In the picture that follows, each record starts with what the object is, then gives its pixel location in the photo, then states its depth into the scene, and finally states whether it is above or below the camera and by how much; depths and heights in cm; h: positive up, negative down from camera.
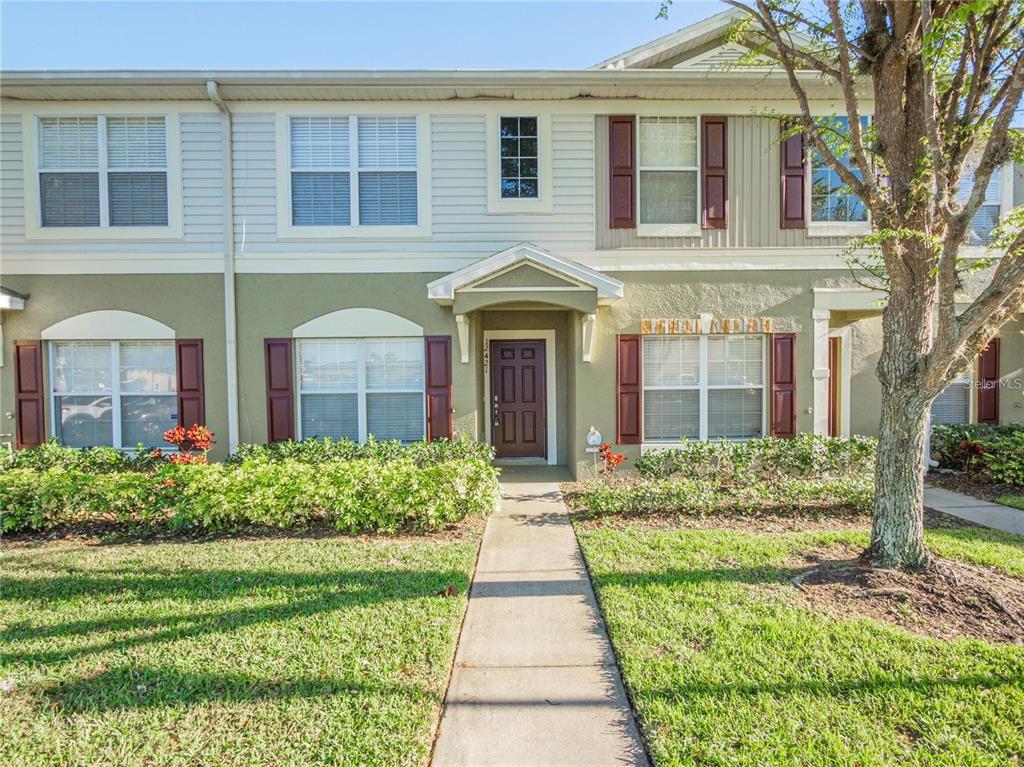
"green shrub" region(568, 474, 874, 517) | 642 -160
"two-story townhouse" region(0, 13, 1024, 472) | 787 +182
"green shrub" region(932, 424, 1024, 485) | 764 -129
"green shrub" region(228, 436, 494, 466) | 745 -114
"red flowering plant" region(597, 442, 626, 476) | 720 -123
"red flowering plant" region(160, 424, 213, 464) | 719 -101
